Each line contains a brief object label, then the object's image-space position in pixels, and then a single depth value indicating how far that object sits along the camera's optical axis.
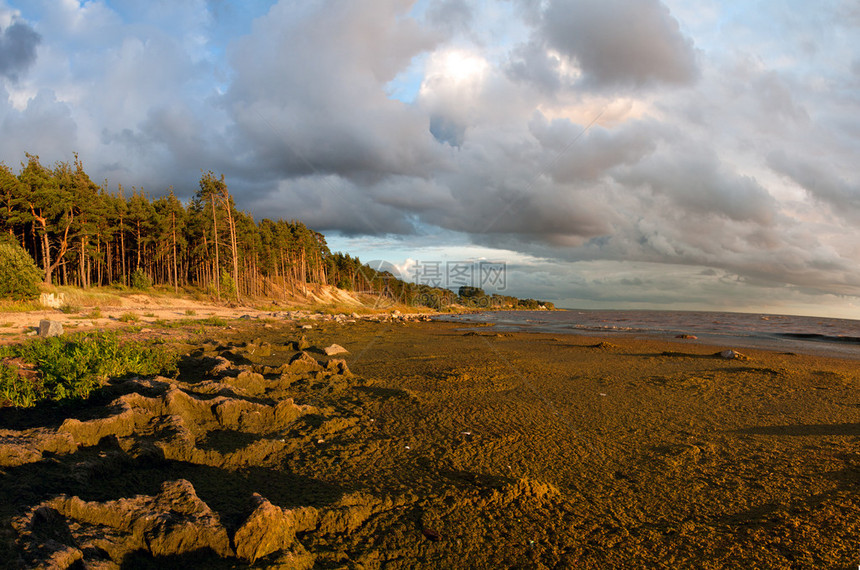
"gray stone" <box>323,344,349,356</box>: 13.55
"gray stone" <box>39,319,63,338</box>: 11.58
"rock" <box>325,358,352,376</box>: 9.76
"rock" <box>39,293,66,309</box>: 23.53
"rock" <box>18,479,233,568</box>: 2.73
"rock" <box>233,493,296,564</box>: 2.96
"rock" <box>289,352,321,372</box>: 9.62
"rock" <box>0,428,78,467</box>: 3.81
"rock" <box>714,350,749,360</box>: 14.53
